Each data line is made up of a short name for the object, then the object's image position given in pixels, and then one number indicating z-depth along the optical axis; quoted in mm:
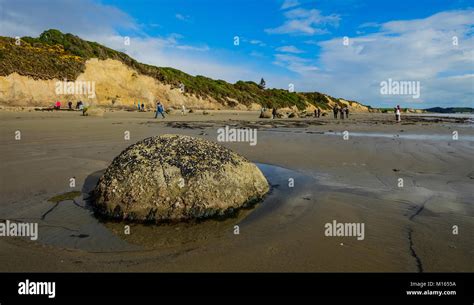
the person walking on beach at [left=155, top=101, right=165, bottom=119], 24169
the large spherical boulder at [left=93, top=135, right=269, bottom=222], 3785
